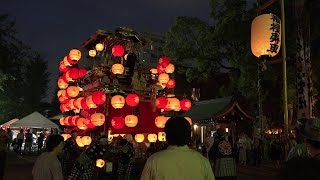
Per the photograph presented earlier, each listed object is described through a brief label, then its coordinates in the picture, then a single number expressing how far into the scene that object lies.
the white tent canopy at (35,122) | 24.47
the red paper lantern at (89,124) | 17.18
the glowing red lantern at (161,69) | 18.80
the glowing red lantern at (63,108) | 20.74
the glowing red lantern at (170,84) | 19.37
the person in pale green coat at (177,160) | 3.16
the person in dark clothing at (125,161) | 12.45
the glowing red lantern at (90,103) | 16.67
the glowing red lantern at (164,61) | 18.72
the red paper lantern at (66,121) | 21.16
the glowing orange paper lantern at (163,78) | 18.61
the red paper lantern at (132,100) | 16.58
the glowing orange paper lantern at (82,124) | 17.89
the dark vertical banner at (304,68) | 10.54
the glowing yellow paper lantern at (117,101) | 16.38
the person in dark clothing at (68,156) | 13.69
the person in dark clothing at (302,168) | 1.75
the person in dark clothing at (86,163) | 7.71
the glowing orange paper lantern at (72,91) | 18.81
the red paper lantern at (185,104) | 18.06
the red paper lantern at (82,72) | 19.54
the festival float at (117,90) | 17.06
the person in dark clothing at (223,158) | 7.71
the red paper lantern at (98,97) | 16.42
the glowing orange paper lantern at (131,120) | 16.56
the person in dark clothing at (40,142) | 24.95
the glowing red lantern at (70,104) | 19.35
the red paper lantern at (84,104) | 17.20
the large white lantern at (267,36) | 10.20
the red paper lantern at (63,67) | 19.48
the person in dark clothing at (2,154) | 10.78
